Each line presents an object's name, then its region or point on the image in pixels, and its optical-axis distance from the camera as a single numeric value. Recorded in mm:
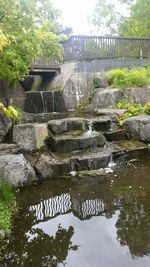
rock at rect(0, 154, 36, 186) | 7016
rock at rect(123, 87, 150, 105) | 13000
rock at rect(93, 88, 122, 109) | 12969
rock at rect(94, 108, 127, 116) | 11203
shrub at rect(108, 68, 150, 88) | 13680
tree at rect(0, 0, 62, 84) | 6438
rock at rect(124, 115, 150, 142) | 10000
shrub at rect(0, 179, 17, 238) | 4970
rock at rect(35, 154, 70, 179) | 7620
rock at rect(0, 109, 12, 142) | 9133
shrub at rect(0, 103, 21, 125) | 9934
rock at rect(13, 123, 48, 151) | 8891
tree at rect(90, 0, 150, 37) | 23469
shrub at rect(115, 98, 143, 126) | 10980
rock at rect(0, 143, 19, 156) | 8189
